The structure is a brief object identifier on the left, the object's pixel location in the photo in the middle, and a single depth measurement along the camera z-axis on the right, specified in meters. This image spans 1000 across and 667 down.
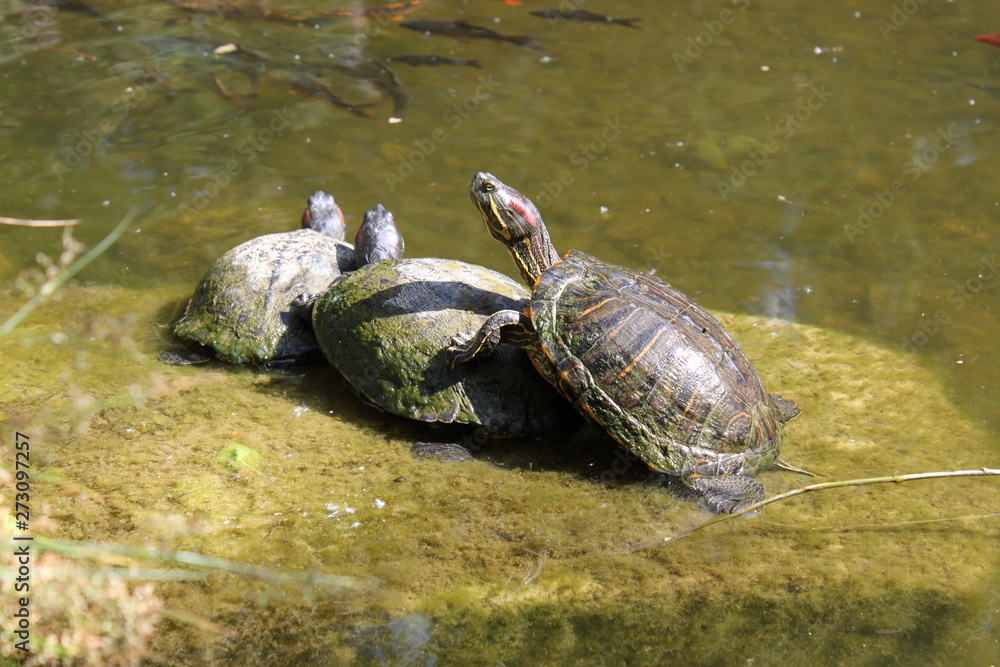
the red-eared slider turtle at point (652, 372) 3.77
